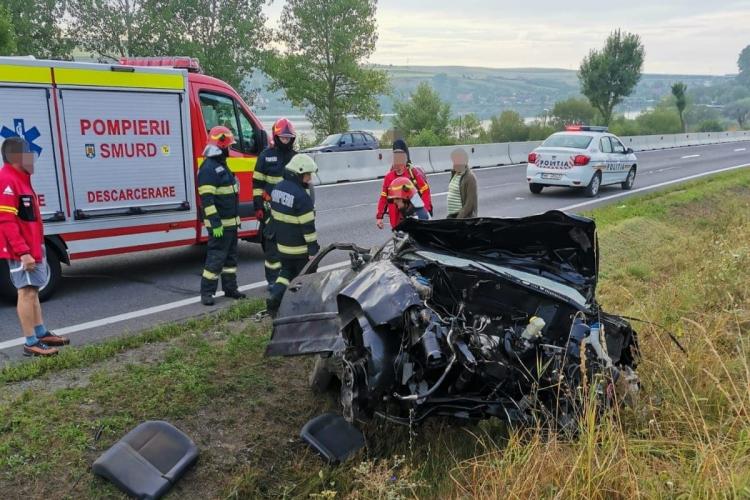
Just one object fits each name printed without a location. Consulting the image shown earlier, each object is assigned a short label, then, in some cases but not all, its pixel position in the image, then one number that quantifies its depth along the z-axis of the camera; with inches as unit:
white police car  579.5
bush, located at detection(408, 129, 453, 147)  1187.3
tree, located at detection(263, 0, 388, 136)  1230.3
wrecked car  119.0
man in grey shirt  262.5
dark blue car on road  922.7
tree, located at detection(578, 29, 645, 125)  1569.9
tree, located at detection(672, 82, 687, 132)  1786.4
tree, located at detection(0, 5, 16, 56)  605.3
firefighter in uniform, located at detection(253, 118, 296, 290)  242.2
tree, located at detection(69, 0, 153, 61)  1163.9
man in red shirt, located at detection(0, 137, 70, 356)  180.9
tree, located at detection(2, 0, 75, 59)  1104.8
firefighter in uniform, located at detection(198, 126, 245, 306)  240.7
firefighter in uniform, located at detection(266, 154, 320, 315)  210.2
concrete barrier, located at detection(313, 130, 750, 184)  673.6
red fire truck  239.1
